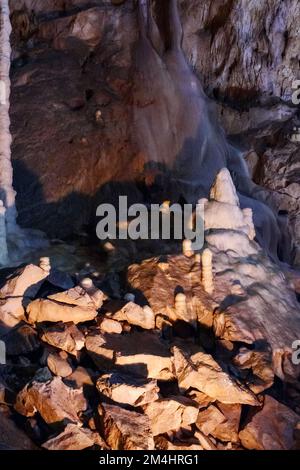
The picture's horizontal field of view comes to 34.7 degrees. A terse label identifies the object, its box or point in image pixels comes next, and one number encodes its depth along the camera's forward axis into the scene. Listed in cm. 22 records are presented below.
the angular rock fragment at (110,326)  504
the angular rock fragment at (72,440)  376
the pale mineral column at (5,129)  725
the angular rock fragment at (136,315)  519
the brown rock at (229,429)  420
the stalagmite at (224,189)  685
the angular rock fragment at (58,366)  444
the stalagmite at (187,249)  629
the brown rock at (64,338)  475
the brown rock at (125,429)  374
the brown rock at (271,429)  416
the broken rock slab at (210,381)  438
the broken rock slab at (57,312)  501
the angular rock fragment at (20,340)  480
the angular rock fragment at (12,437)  373
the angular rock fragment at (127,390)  409
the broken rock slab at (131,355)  455
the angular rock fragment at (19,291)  517
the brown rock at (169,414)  404
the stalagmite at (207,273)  577
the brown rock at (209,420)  421
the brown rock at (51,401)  400
